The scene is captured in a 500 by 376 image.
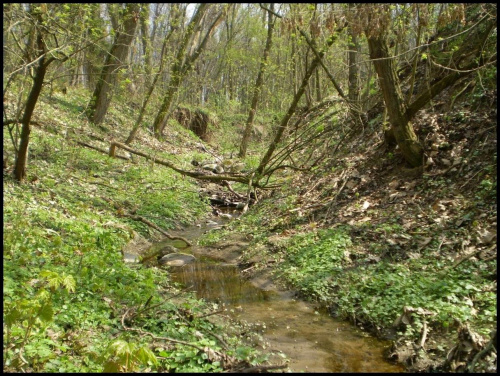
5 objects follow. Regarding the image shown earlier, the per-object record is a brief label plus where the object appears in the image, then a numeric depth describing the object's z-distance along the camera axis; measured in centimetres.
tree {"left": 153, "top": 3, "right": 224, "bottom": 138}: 1533
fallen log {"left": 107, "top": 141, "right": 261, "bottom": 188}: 1089
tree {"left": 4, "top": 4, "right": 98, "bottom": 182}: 582
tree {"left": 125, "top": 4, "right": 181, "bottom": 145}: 1362
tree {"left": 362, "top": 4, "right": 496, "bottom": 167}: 767
